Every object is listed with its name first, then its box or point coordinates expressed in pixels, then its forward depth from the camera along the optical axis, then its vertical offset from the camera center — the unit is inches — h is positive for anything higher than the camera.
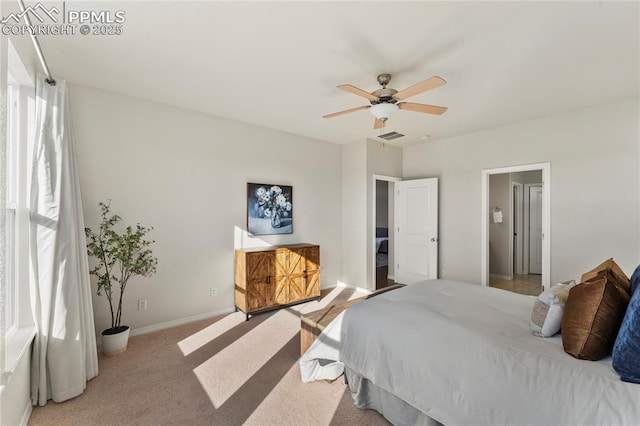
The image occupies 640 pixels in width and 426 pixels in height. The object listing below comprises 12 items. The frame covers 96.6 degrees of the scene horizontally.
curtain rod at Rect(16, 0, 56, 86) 63.2 +40.9
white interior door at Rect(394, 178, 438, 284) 197.2 -12.3
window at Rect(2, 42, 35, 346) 80.4 +2.1
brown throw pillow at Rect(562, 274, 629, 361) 54.9 -20.7
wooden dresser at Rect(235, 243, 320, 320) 145.3 -35.1
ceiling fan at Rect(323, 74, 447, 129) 98.5 +39.6
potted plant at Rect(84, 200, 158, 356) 110.1 -20.9
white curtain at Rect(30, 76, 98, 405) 82.7 -16.1
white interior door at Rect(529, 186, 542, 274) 246.8 -12.2
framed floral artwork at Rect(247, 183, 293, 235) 162.9 +1.9
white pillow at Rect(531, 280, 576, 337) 66.1 -23.5
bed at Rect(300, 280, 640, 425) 49.4 -31.9
